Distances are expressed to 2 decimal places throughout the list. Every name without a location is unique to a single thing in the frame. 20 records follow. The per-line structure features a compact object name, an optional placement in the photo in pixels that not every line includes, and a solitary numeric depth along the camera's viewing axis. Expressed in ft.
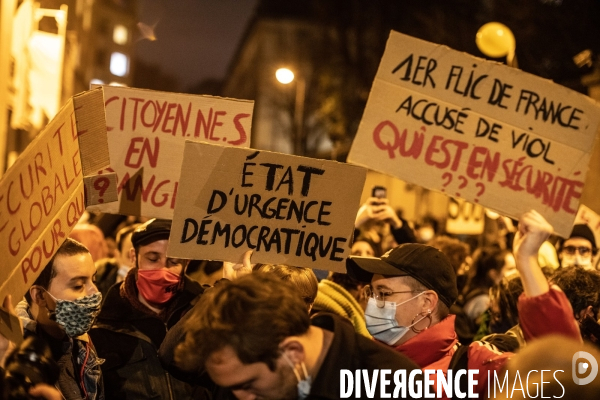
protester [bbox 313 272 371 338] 15.43
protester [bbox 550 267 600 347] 12.59
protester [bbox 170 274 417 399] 7.97
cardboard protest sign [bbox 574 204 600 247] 23.54
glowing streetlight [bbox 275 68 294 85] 49.03
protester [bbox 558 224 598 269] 21.50
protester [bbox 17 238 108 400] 11.39
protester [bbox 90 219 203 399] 12.91
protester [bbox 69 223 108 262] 22.54
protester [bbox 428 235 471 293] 22.44
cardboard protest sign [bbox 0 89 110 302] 10.42
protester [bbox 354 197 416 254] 19.65
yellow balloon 32.99
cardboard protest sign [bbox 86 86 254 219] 15.12
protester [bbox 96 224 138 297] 20.31
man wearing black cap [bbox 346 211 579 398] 10.37
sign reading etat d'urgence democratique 12.85
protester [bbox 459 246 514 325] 22.86
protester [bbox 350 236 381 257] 21.68
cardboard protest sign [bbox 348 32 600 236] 14.40
